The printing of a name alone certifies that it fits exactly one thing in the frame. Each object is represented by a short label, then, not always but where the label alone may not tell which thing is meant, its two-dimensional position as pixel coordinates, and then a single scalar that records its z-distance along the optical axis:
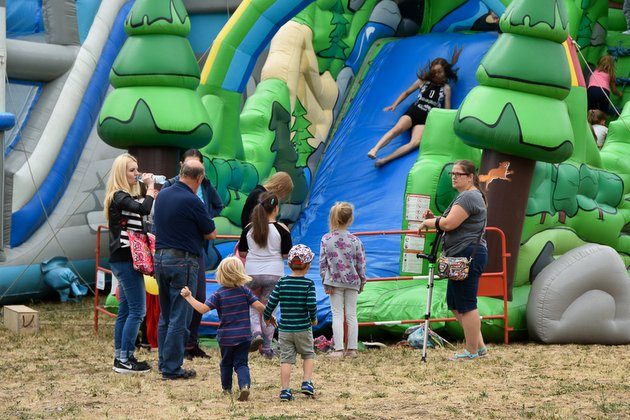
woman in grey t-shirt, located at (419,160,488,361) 13.61
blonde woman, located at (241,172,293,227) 14.14
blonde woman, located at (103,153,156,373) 12.90
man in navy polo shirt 12.21
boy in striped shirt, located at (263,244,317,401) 11.40
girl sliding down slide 19.41
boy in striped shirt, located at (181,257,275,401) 11.27
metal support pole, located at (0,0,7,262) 18.41
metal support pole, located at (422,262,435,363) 13.86
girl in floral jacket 14.26
